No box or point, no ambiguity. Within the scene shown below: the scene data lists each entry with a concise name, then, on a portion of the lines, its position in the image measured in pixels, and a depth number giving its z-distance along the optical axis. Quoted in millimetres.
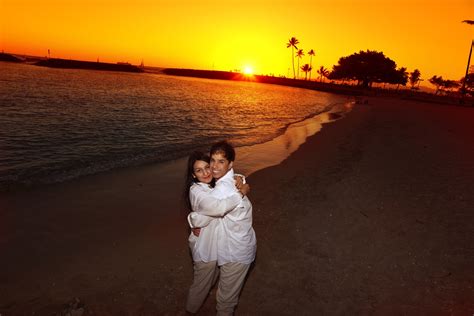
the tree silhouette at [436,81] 130450
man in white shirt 2883
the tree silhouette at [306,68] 169625
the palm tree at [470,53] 55253
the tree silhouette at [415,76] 128875
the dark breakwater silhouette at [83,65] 141825
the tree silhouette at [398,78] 88812
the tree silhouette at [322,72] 166250
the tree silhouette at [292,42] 138112
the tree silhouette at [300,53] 156875
